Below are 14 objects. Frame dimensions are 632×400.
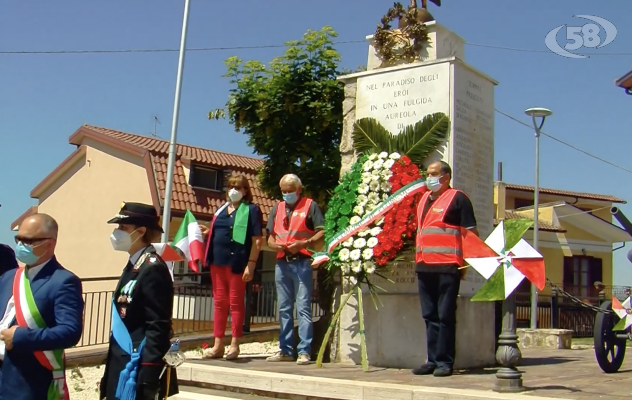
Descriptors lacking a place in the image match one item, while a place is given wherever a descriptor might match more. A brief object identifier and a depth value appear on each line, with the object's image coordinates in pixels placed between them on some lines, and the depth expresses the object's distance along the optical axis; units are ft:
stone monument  26.55
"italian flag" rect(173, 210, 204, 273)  30.12
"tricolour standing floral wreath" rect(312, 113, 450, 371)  25.90
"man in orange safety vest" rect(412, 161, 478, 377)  23.35
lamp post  61.52
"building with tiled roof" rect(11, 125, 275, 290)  86.38
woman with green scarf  27.30
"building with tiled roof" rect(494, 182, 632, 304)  119.24
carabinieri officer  13.16
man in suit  12.92
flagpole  58.65
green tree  49.73
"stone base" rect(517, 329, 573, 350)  43.93
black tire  24.82
